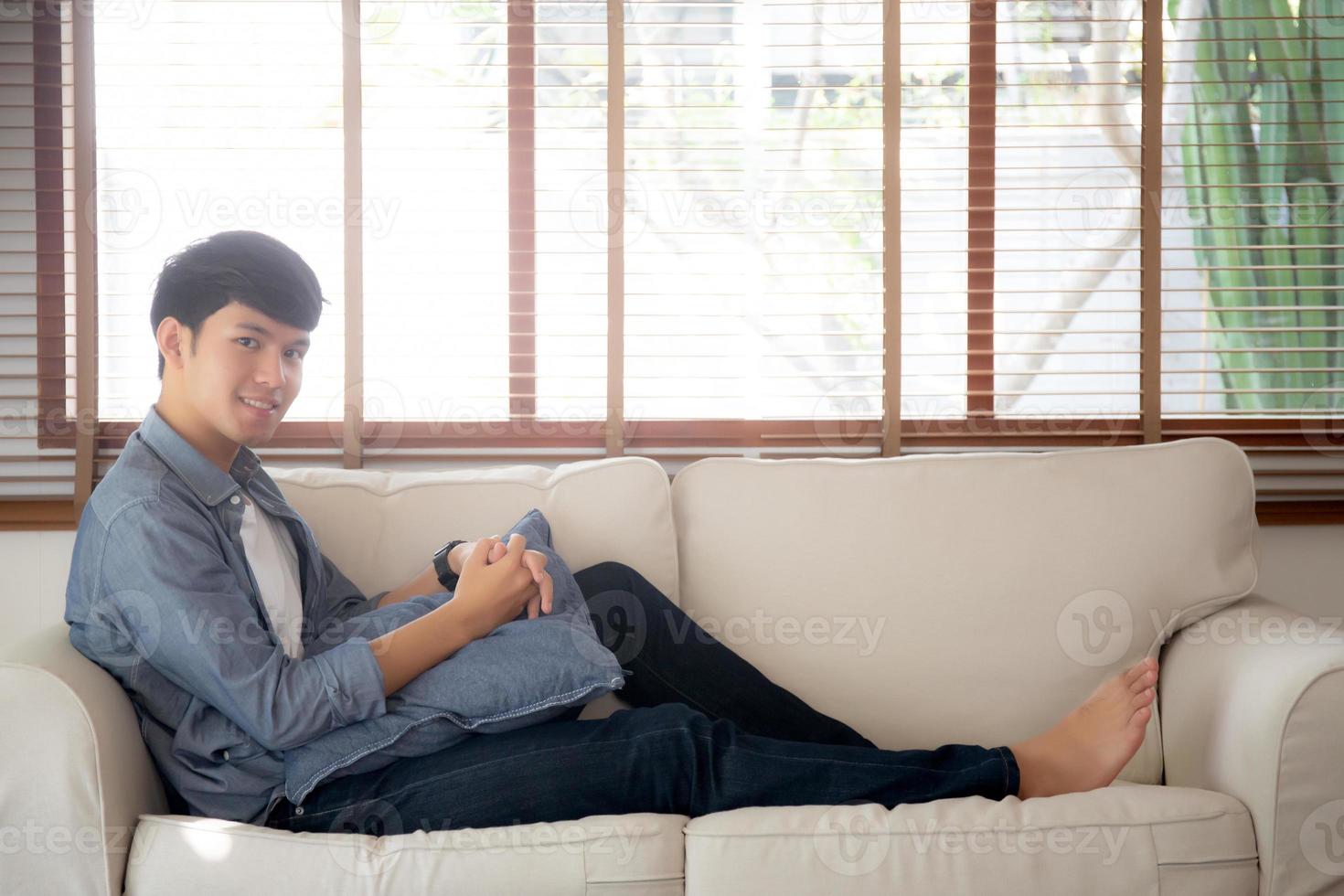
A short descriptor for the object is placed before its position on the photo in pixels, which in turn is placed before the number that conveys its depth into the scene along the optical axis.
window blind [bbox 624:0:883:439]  2.14
